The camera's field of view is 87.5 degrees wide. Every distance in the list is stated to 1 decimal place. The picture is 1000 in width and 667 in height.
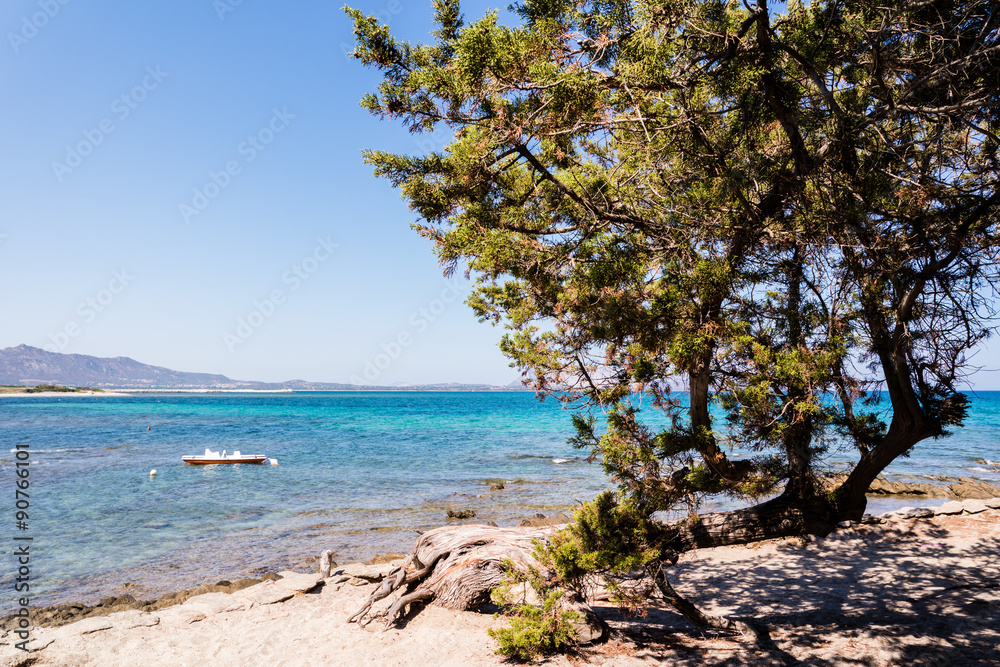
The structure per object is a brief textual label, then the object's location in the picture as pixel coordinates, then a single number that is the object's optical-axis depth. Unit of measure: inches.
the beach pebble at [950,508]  408.5
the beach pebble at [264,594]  305.5
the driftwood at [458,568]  271.1
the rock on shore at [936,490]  575.5
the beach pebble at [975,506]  412.5
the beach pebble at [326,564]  344.5
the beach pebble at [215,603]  294.8
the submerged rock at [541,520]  467.2
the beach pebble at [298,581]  323.0
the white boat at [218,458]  896.3
